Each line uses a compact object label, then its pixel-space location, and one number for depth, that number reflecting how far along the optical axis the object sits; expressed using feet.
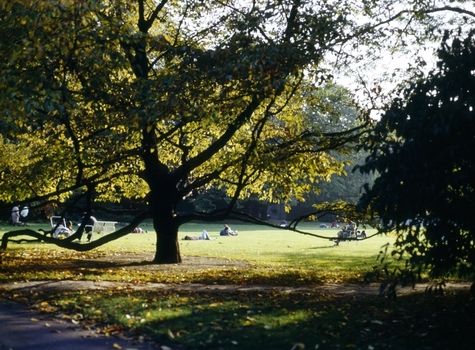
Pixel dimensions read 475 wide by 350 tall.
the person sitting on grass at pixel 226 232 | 142.00
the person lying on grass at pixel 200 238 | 118.62
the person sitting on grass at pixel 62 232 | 107.83
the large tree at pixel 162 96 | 36.40
